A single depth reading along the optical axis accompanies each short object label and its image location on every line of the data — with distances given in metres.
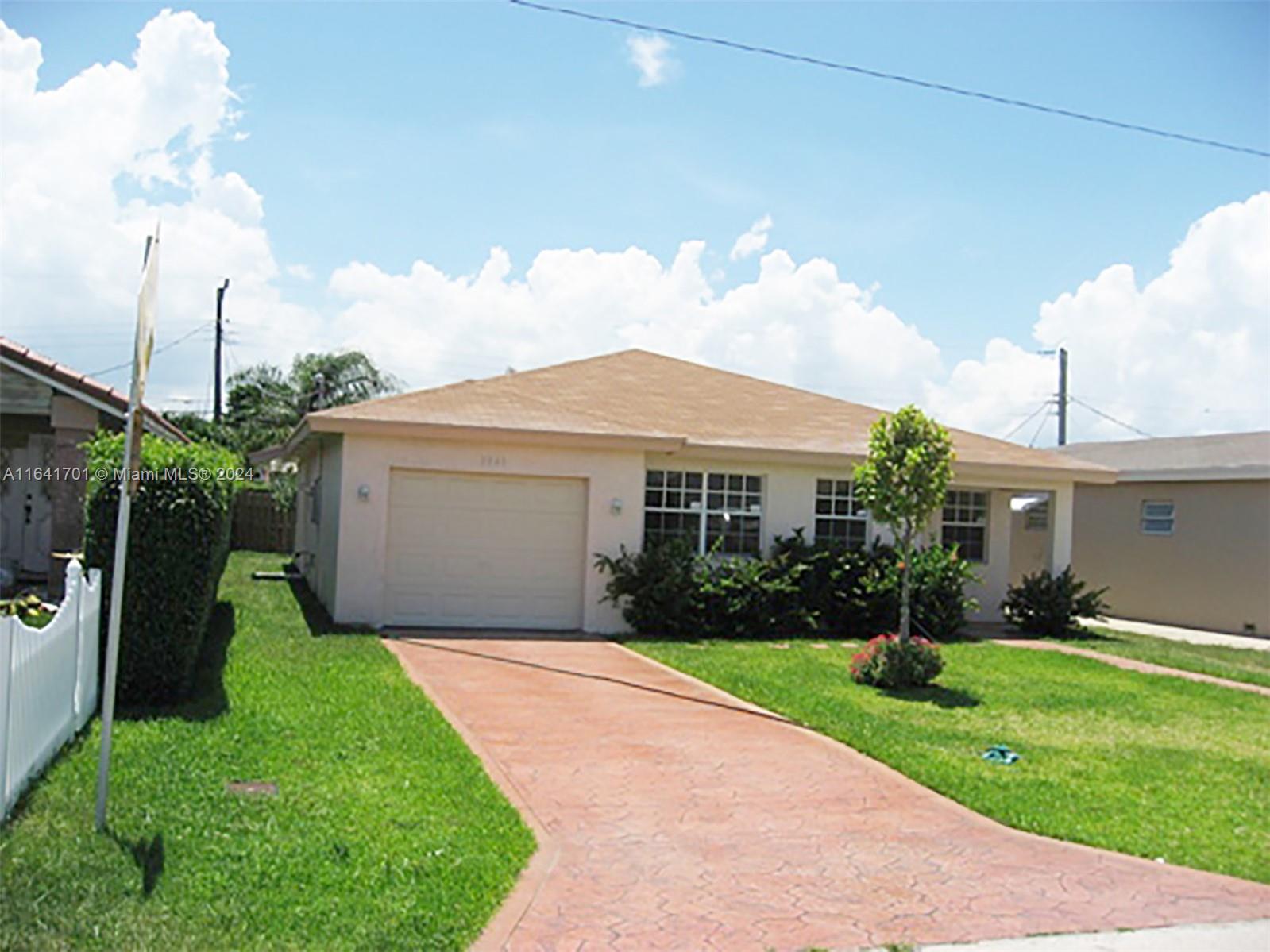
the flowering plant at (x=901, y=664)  12.78
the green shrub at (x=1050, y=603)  19.17
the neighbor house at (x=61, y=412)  13.68
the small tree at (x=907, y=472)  13.05
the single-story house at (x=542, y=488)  16.12
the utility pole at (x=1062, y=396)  44.91
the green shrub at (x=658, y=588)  16.66
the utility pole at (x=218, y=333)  45.76
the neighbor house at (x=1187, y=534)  21.83
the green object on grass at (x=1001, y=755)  9.48
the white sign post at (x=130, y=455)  6.15
